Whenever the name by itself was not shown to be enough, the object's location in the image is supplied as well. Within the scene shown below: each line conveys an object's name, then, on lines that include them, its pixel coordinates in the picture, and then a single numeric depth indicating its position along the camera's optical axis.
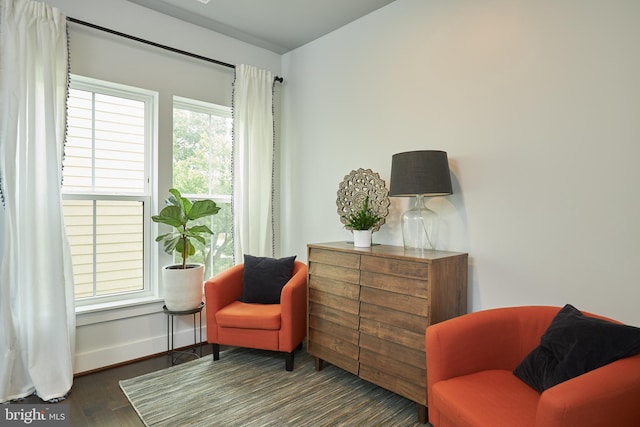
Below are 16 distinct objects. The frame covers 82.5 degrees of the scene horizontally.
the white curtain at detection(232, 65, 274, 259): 3.66
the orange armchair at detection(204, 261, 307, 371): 2.85
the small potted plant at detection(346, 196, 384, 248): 2.77
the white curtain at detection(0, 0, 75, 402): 2.41
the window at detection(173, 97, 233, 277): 3.49
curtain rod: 2.77
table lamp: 2.37
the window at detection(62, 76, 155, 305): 2.94
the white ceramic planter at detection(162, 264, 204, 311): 3.02
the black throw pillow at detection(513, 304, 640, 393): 1.52
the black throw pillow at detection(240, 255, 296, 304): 3.16
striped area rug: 2.23
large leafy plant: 3.02
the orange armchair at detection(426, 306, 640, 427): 1.31
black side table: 3.05
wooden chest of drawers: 2.21
